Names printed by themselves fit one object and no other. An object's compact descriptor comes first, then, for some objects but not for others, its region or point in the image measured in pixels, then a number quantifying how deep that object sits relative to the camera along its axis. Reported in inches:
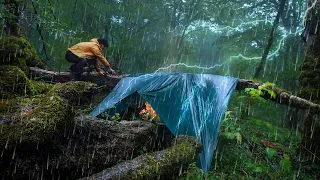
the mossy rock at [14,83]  172.4
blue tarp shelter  184.9
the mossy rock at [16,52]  213.2
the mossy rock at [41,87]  198.0
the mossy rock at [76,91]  132.8
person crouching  236.4
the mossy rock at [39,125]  106.2
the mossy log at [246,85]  187.0
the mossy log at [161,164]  116.9
